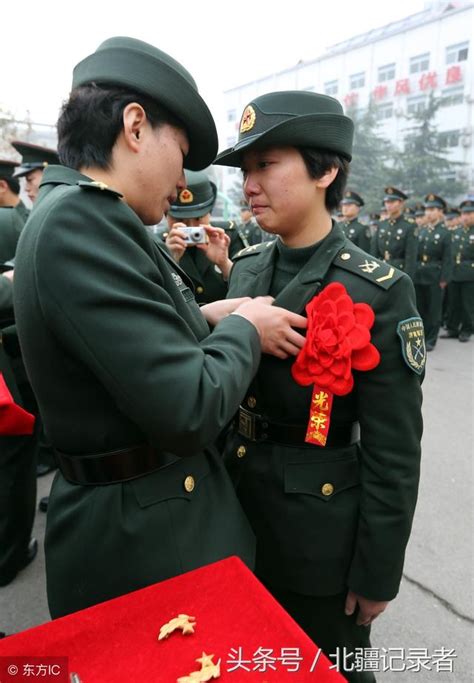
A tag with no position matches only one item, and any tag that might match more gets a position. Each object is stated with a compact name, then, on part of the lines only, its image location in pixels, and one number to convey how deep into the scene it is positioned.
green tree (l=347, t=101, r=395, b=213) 30.11
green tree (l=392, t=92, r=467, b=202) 29.30
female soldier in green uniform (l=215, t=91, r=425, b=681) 1.30
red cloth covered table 0.66
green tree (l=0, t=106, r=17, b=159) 15.70
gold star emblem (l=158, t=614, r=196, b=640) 0.73
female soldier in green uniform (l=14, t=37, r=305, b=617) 0.85
